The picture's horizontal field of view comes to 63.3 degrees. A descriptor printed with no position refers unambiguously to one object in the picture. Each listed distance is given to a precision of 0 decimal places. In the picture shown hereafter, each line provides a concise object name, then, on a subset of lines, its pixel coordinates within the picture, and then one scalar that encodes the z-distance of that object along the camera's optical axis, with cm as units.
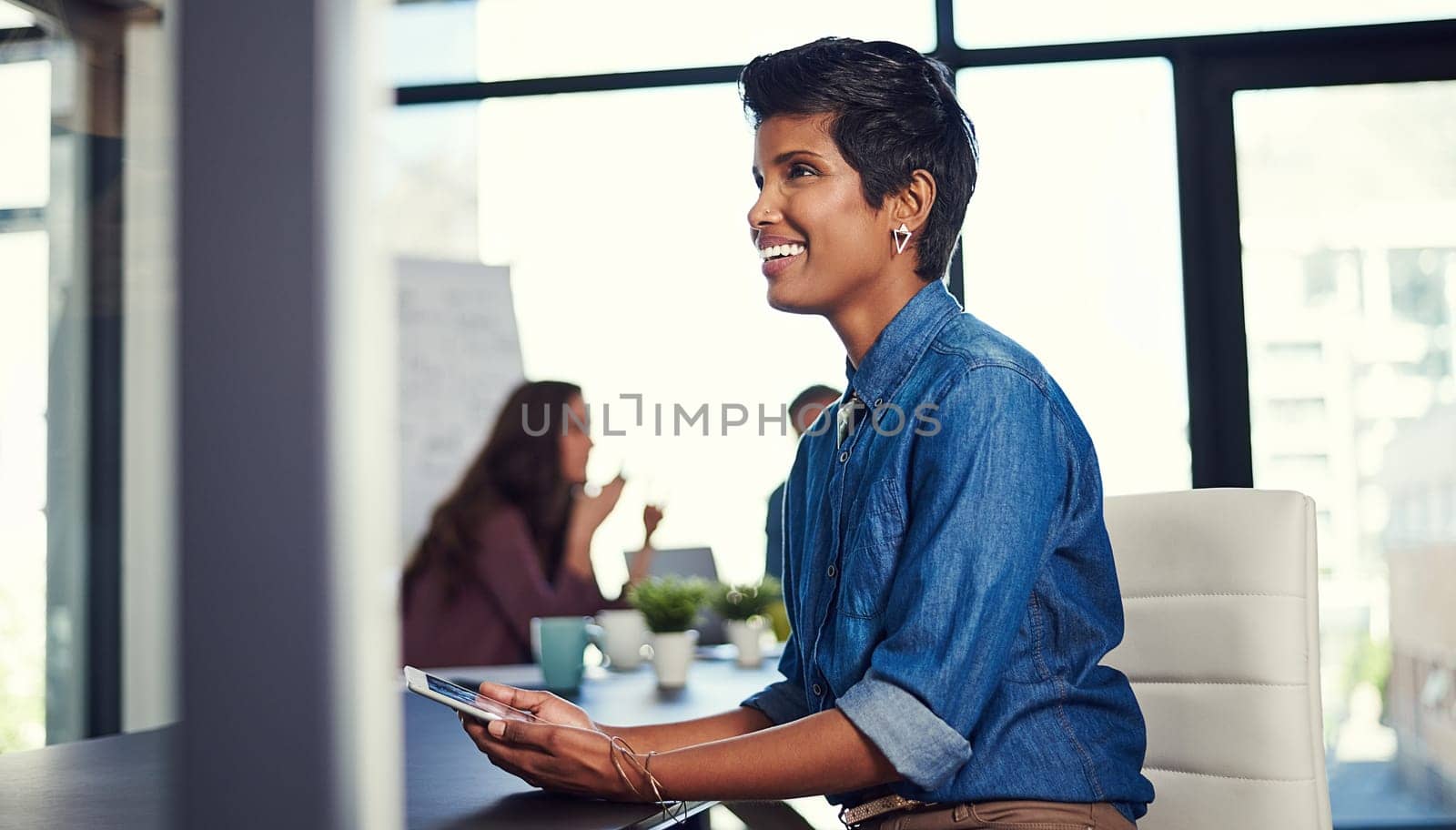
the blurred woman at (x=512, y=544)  280
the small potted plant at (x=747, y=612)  214
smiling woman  94
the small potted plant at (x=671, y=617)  189
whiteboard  411
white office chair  124
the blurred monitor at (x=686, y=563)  286
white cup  217
